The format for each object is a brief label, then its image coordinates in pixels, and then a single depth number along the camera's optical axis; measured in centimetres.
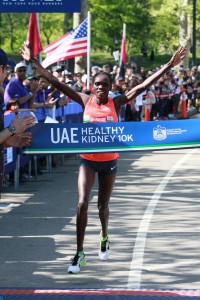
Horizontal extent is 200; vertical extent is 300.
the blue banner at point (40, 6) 1677
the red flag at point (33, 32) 2230
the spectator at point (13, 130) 618
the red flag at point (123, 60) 3174
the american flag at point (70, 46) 2244
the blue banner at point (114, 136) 955
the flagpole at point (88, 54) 2236
